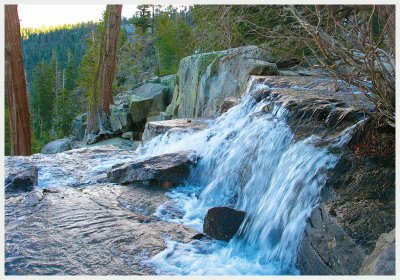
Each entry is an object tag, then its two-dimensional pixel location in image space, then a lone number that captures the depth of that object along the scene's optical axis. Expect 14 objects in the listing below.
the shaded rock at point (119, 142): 15.82
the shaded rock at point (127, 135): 18.23
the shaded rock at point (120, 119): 18.31
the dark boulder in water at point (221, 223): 5.27
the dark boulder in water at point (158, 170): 7.22
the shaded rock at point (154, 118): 18.28
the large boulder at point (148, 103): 19.88
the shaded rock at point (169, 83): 20.86
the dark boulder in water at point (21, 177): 7.12
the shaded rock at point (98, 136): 17.39
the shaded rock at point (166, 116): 16.72
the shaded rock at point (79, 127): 28.74
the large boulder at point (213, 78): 11.87
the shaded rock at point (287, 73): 11.60
